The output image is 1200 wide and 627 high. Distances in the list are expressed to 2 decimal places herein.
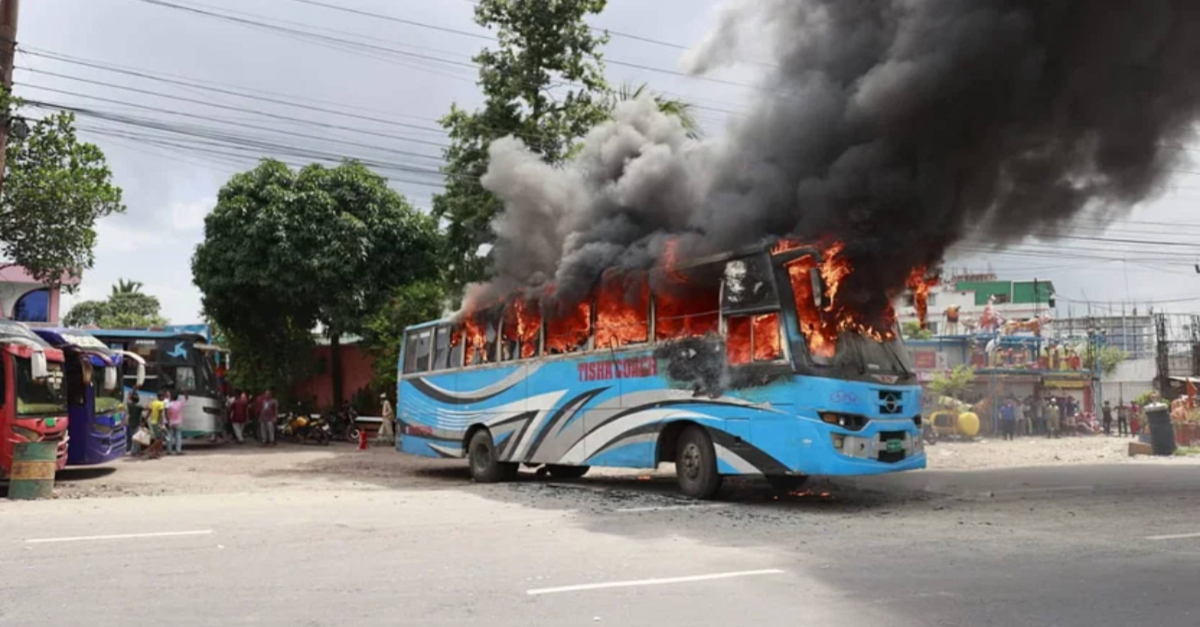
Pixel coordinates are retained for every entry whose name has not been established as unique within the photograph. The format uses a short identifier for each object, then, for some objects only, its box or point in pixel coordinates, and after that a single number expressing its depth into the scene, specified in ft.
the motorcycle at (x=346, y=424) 90.02
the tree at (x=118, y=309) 207.51
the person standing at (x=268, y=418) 82.94
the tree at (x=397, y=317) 80.38
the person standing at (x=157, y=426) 69.10
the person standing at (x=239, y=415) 85.25
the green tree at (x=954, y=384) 103.24
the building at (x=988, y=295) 219.00
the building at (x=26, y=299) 129.82
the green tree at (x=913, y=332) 122.72
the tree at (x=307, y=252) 84.74
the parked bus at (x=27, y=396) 44.27
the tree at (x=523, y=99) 67.00
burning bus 35.06
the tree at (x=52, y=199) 54.08
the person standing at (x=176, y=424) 71.05
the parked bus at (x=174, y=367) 79.61
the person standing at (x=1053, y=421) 105.40
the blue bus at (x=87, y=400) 52.95
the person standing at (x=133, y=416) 73.97
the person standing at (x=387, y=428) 84.28
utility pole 49.32
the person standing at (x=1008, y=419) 99.81
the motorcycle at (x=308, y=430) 85.81
